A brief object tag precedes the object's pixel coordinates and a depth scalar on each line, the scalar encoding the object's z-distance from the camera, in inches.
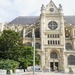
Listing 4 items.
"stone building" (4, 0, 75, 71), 1319.2
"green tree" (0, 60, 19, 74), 675.1
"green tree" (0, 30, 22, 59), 797.8
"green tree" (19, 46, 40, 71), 889.9
